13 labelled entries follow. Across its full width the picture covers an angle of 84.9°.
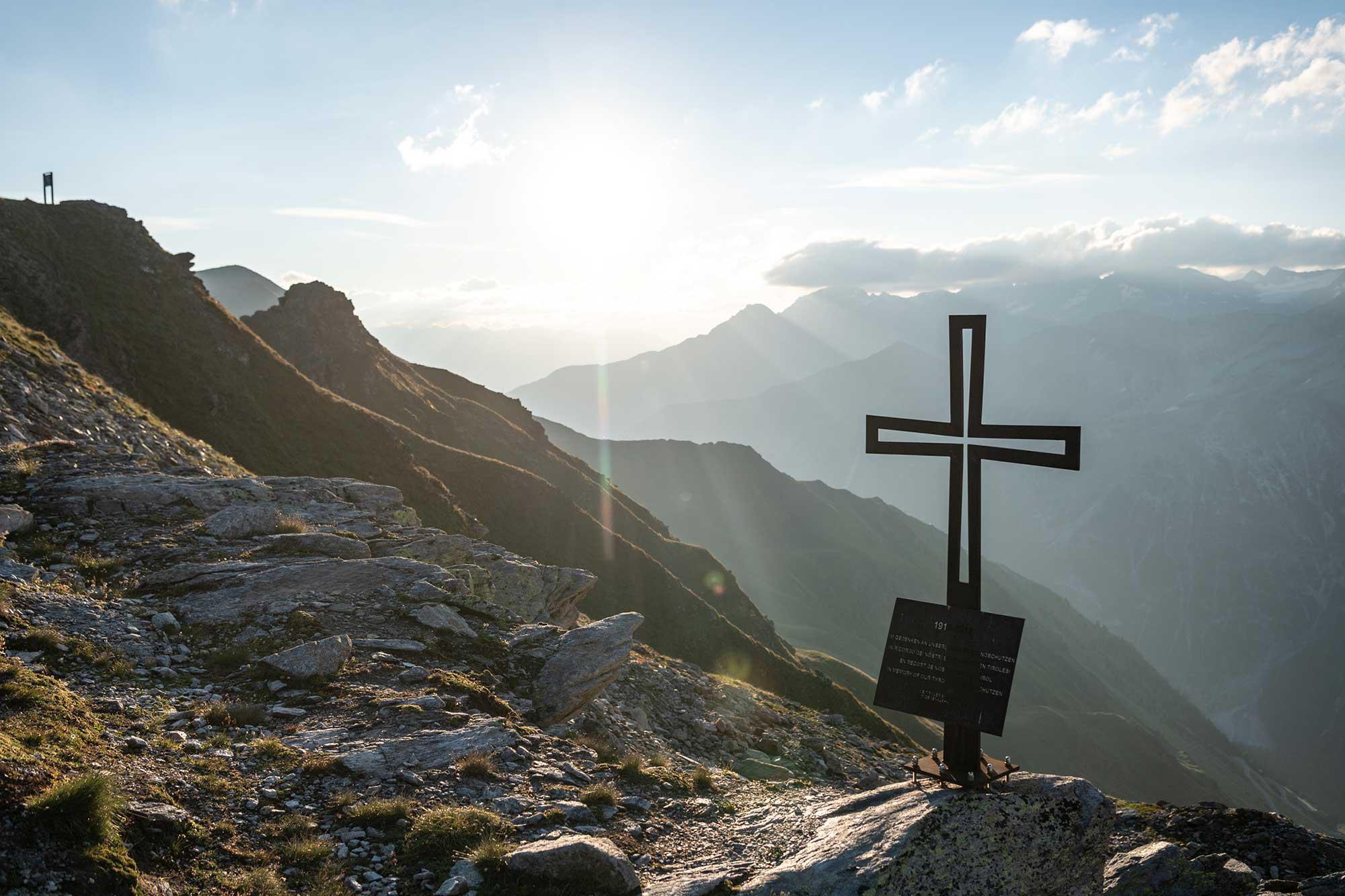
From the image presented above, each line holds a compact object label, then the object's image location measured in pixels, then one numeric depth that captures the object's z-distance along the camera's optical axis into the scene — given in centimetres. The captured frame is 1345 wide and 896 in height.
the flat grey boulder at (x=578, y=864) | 746
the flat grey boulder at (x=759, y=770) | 1833
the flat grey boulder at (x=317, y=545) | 1598
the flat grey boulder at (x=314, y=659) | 1130
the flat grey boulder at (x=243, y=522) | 1597
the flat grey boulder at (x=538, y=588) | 1922
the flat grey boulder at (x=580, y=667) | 1302
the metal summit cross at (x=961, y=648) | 929
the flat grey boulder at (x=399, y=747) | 922
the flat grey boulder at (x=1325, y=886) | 802
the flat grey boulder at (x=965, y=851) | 758
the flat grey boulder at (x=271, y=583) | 1286
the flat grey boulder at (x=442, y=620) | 1434
